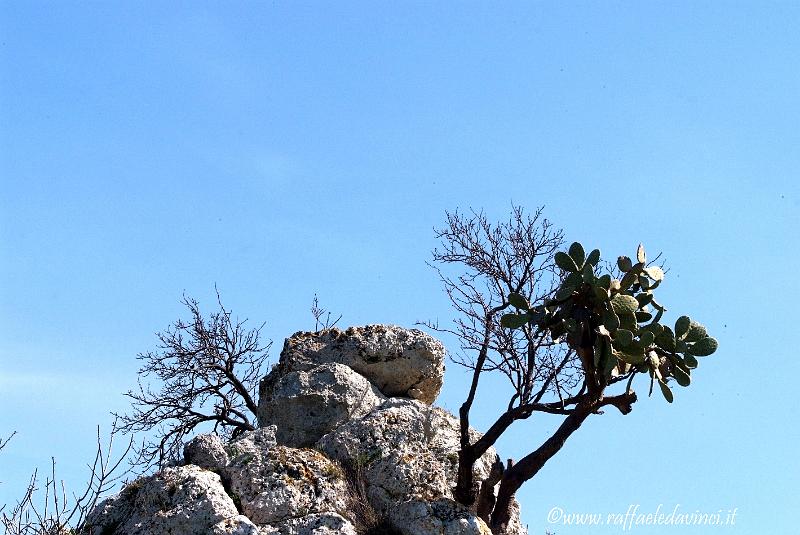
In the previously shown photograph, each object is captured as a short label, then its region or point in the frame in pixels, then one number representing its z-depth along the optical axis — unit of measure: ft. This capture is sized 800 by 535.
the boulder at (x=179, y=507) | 42.39
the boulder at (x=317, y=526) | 42.63
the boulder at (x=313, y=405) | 50.44
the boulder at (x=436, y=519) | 43.80
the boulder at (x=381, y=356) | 53.26
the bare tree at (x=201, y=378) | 67.05
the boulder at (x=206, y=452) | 46.24
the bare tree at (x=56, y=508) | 36.52
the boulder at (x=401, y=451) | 46.55
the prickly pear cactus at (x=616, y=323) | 44.78
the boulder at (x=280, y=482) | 43.83
